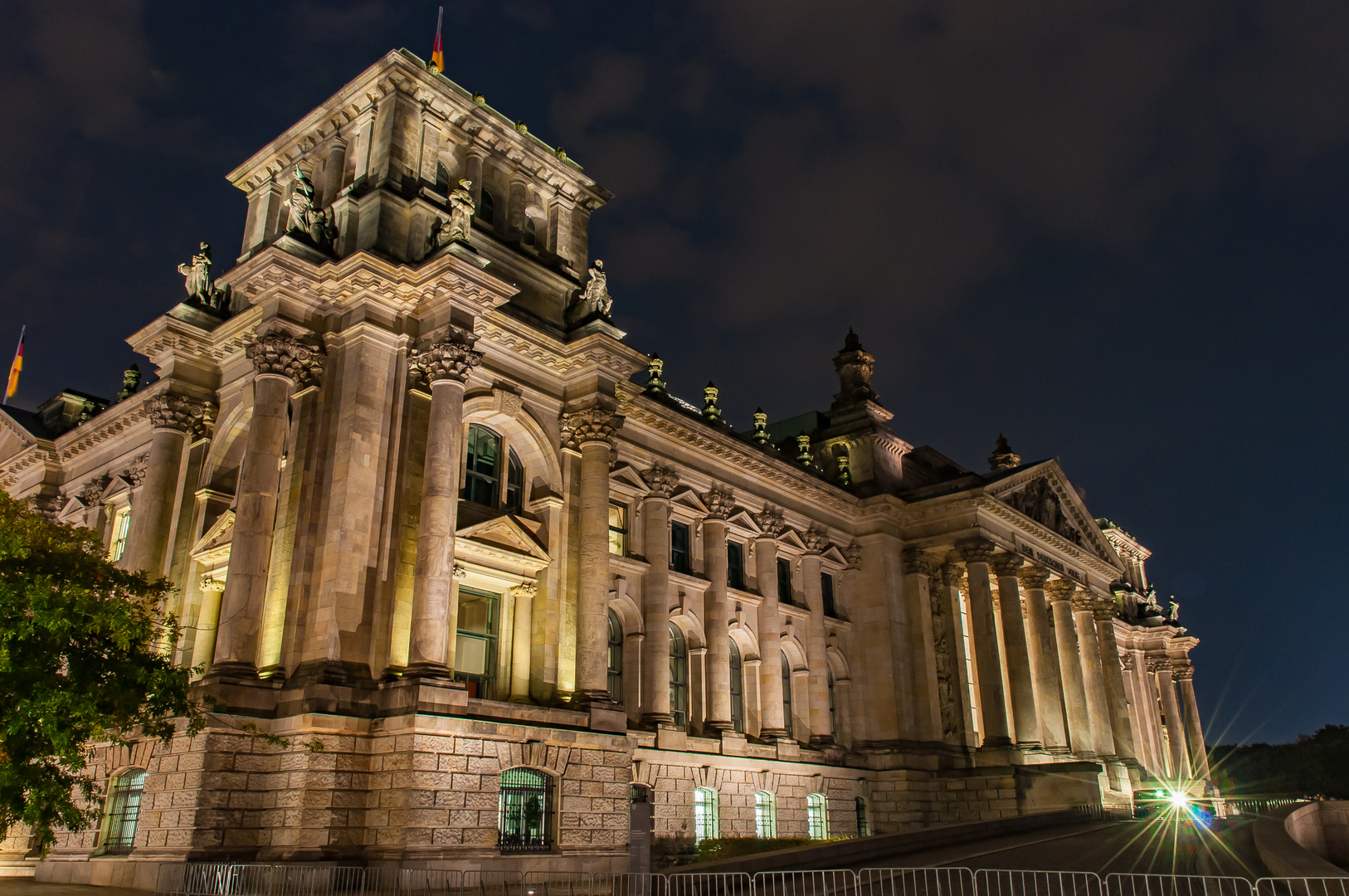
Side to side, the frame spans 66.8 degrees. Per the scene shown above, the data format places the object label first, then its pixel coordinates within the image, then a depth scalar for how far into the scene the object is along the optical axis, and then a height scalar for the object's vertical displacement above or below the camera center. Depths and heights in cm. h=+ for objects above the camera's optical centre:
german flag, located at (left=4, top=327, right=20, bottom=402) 4422 +1892
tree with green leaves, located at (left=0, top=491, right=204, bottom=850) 1853 +298
